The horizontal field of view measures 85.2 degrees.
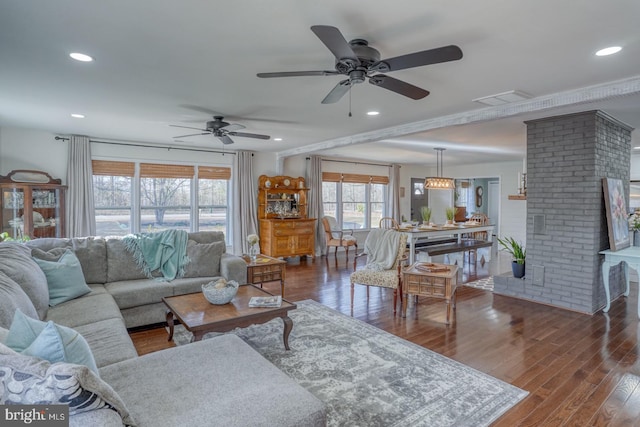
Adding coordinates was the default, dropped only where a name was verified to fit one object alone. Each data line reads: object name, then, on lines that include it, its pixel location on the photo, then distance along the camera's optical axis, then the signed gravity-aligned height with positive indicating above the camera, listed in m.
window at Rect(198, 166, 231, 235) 7.10 +0.19
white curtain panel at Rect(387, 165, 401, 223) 9.89 +0.39
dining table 5.52 -0.40
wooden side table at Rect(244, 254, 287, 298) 4.31 -0.80
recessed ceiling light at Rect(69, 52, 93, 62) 2.60 +1.14
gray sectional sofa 1.36 -0.84
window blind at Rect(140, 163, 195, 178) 6.42 +0.69
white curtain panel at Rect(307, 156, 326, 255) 8.18 +0.27
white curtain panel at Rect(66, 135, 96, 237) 5.59 +0.29
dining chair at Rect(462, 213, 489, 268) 7.15 -0.62
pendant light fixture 7.36 +0.53
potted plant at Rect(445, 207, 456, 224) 7.08 -0.15
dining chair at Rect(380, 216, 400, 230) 9.30 -0.44
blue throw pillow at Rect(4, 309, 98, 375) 1.28 -0.52
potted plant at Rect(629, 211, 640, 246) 4.92 -0.31
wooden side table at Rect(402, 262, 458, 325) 3.71 -0.81
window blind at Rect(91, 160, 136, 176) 5.95 +0.69
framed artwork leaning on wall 4.18 -0.06
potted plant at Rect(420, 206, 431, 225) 7.26 -0.16
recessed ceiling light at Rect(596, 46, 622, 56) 2.44 +1.12
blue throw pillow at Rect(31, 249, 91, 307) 3.03 -0.64
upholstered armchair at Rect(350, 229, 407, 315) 4.08 -0.68
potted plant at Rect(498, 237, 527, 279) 4.80 -0.75
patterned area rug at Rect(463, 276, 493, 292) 5.27 -1.19
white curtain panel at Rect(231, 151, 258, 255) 7.28 +0.09
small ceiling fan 4.38 +1.00
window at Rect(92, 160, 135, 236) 6.05 +0.19
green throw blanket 3.94 -0.53
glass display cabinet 4.87 +0.05
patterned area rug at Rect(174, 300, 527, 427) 2.18 -1.28
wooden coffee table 2.66 -0.87
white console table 4.06 -0.61
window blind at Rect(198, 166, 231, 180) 7.04 +0.72
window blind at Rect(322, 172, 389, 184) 8.70 +0.78
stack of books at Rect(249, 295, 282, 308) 2.99 -0.82
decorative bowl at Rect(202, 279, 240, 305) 3.02 -0.75
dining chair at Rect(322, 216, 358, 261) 7.43 -0.64
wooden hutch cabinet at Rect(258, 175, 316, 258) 7.26 -0.24
